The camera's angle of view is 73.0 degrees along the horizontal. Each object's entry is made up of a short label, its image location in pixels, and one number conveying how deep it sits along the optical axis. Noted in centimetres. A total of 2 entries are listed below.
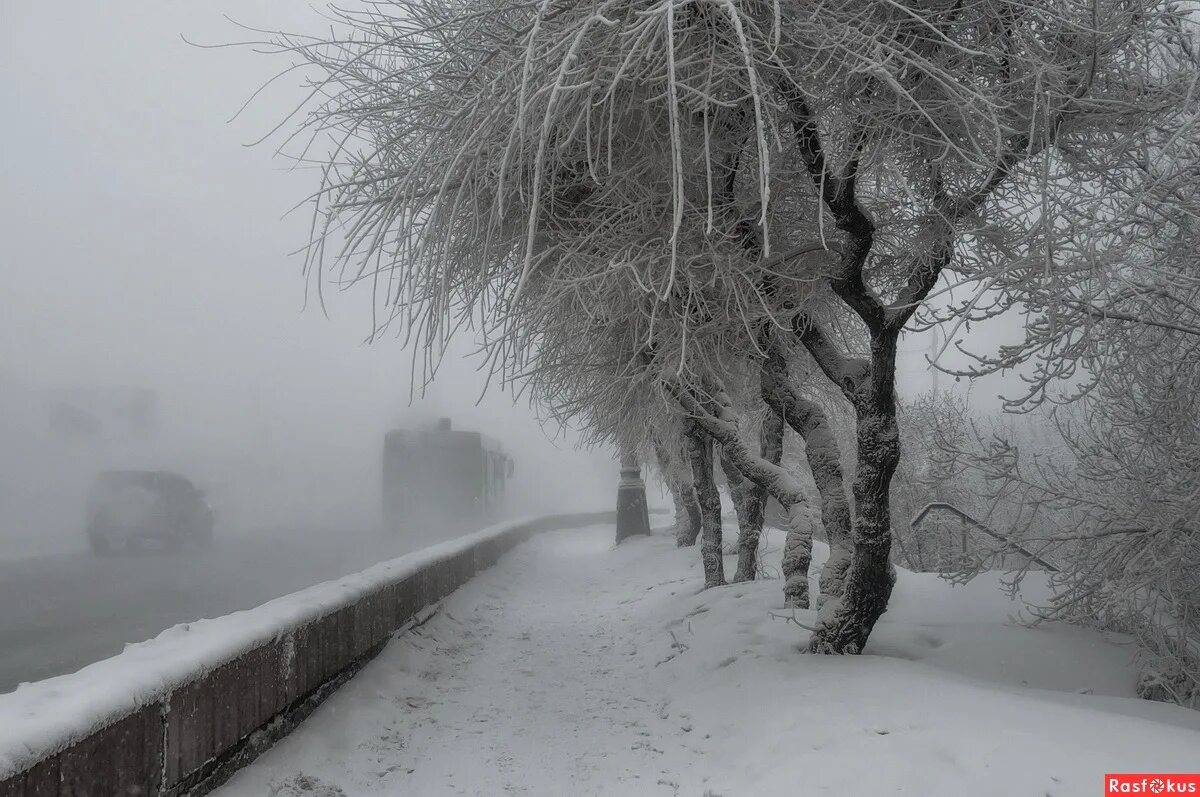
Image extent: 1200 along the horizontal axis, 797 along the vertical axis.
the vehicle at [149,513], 2030
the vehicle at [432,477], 2612
